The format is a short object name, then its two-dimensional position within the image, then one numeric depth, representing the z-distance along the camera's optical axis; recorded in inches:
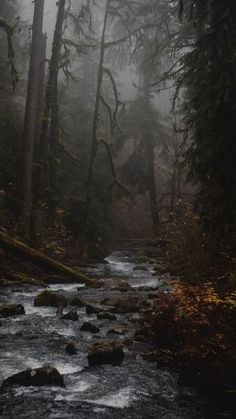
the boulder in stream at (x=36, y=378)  227.8
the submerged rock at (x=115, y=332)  318.0
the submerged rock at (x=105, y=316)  357.2
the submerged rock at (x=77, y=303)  394.3
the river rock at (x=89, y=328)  322.7
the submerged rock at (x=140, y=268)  633.7
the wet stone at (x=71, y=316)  348.2
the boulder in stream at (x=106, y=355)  264.7
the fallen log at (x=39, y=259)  501.4
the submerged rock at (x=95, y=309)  372.2
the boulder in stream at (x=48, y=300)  381.7
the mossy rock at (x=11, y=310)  345.1
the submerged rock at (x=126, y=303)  384.5
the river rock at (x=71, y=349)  276.7
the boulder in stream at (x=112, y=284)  482.3
